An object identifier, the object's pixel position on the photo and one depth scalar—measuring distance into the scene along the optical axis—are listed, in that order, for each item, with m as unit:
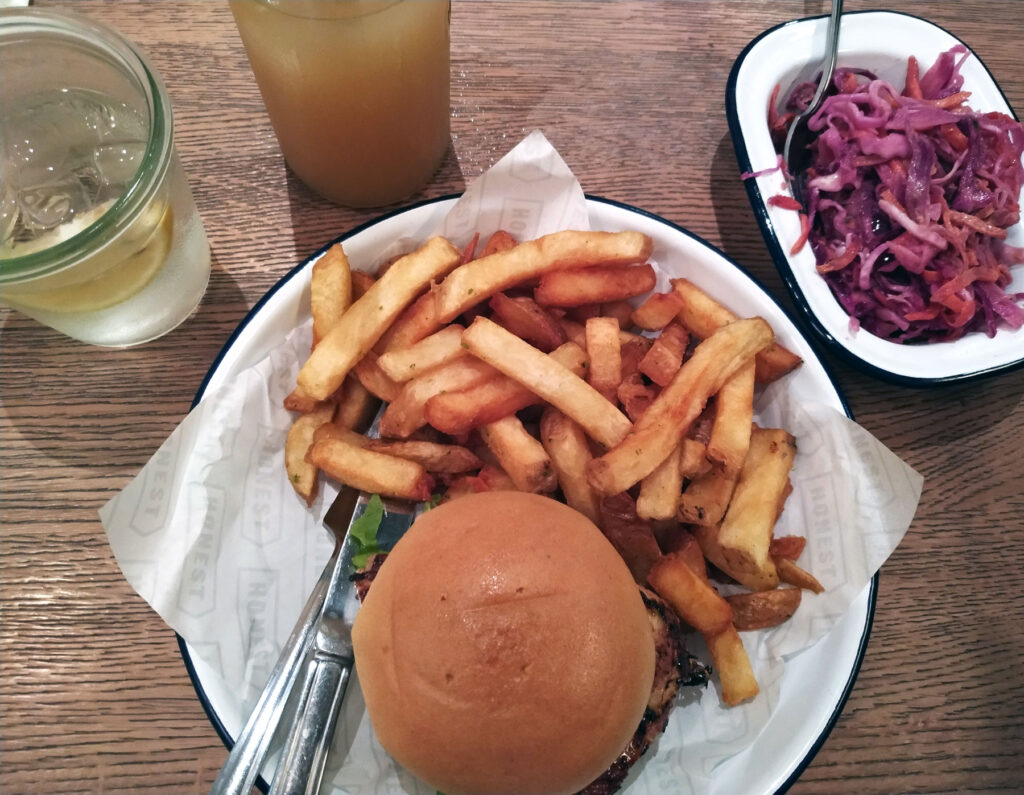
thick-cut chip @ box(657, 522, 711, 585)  0.31
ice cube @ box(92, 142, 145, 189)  0.32
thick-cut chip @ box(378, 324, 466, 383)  0.31
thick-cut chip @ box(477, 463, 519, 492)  0.31
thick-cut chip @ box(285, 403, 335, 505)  0.31
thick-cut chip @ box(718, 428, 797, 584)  0.30
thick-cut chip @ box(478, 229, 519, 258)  0.34
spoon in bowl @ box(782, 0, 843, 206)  0.41
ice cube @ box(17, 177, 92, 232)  0.32
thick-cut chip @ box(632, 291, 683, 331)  0.33
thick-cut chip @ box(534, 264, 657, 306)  0.32
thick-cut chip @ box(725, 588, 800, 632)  0.31
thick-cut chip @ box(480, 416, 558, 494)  0.30
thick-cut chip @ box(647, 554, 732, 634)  0.29
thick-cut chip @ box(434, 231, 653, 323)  0.32
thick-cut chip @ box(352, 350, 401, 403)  0.32
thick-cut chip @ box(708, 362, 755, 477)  0.30
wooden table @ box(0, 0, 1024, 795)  0.33
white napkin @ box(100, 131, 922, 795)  0.29
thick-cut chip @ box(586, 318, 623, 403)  0.31
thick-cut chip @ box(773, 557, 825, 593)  0.31
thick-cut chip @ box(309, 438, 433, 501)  0.30
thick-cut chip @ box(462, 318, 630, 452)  0.30
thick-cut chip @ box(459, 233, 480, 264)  0.35
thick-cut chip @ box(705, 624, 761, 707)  0.29
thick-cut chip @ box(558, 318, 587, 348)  0.33
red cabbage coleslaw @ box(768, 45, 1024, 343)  0.37
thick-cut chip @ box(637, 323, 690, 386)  0.31
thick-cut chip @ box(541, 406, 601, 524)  0.31
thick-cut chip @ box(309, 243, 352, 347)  0.32
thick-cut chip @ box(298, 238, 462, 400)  0.31
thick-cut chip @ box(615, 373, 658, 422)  0.31
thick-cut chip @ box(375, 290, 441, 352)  0.32
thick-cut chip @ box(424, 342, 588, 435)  0.30
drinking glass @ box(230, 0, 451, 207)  0.30
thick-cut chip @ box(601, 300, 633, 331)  0.35
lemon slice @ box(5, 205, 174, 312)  0.31
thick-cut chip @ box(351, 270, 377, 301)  0.34
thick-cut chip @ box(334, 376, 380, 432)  0.33
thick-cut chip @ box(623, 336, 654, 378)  0.33
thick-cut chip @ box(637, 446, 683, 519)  0.30
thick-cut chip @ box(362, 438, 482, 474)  0.31
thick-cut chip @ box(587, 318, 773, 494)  0.29
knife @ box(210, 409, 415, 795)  0.27
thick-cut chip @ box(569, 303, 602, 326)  0.34
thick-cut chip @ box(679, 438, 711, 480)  0.30
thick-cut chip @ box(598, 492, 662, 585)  0.31
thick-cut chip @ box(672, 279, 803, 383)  0.33
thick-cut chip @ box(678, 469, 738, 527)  0.31
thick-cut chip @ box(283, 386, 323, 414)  0.32
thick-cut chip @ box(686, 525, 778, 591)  0.30
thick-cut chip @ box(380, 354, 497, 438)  0.31
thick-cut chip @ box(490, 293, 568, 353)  0.32
